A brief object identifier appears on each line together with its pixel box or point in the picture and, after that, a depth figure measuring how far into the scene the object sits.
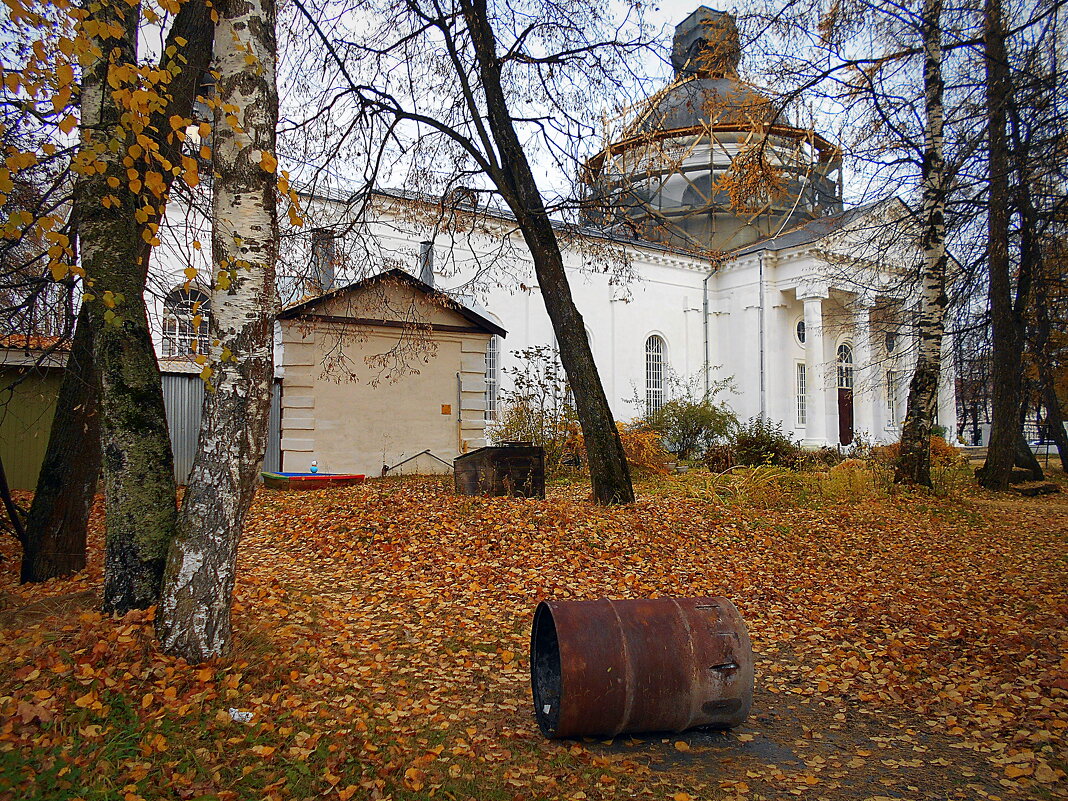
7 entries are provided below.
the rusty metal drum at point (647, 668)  3.95
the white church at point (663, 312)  11.43
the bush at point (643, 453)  15.19
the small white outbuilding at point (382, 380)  13.97
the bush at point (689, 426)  21.03
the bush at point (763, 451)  16.17
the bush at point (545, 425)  14.75
